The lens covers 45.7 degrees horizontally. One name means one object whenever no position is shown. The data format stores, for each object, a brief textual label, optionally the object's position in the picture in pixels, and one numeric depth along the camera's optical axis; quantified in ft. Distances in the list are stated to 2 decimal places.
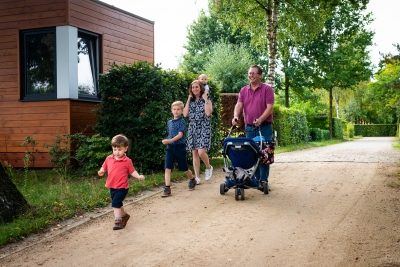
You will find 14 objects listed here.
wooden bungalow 37.86
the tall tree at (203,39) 122.62
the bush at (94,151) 33.01
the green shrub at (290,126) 69.31
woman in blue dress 27.27
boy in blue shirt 25.20
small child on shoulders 26.81
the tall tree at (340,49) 101.91
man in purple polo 23.79
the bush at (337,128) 120.98
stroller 22.59
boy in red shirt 18.53
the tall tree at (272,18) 61.67
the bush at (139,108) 32.32
